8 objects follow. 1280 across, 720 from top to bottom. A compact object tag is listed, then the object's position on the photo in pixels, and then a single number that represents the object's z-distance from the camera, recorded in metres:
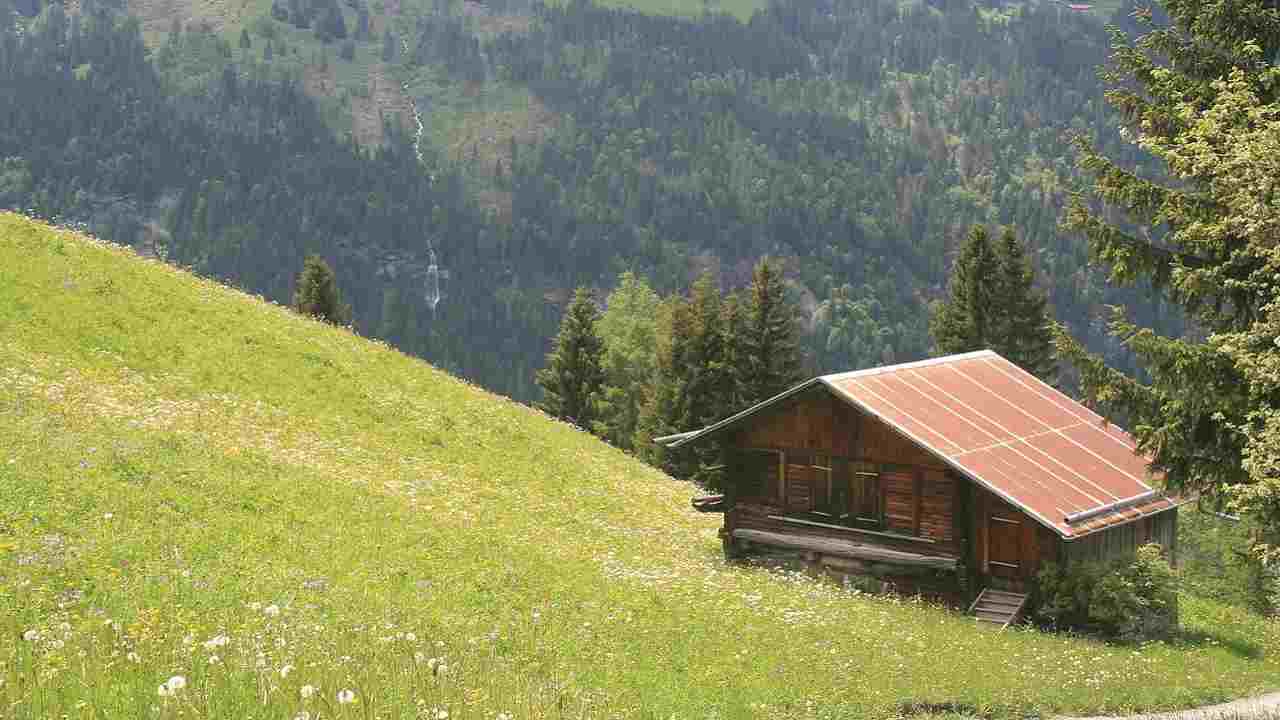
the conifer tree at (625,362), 100.12
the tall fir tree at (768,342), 78.50
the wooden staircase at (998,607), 36.47
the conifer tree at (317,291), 87.25
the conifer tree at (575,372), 89.88
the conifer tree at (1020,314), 86.31
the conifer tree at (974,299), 86.38
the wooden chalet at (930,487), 37.75
